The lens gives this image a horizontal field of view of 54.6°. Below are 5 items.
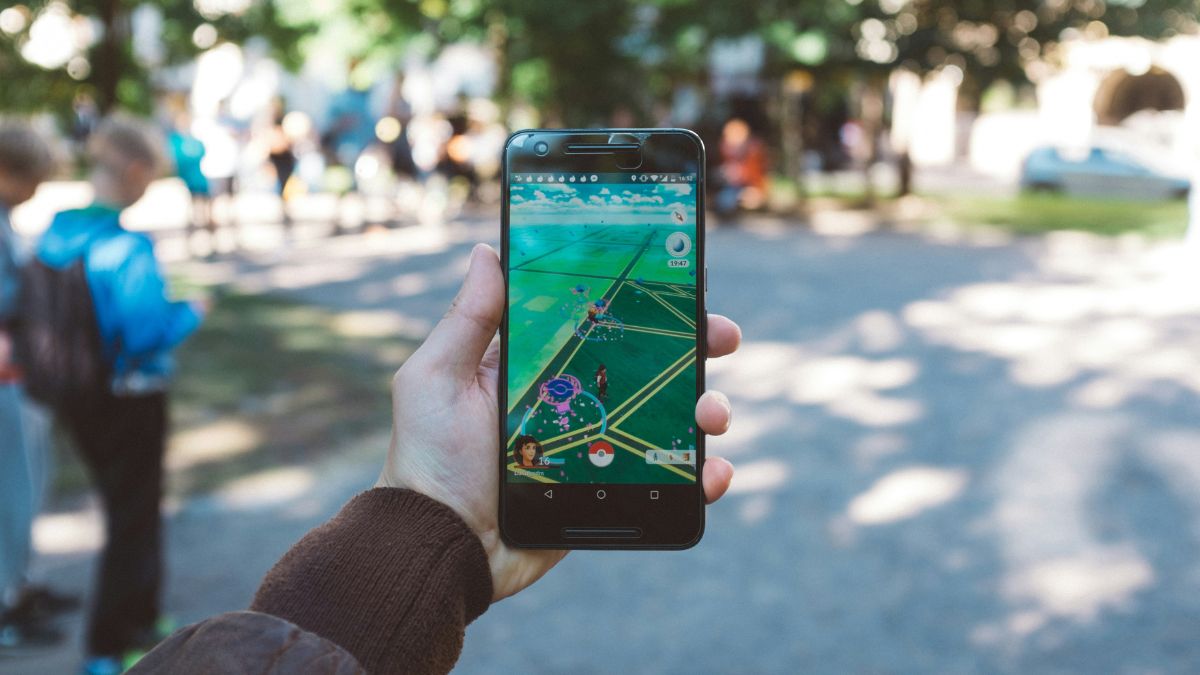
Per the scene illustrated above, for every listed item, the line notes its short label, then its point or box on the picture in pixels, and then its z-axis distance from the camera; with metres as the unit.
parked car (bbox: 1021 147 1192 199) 28.91
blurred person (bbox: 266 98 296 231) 18.03
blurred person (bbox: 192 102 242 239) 16.08
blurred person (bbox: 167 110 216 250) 15.65
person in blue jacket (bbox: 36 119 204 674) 4.08
